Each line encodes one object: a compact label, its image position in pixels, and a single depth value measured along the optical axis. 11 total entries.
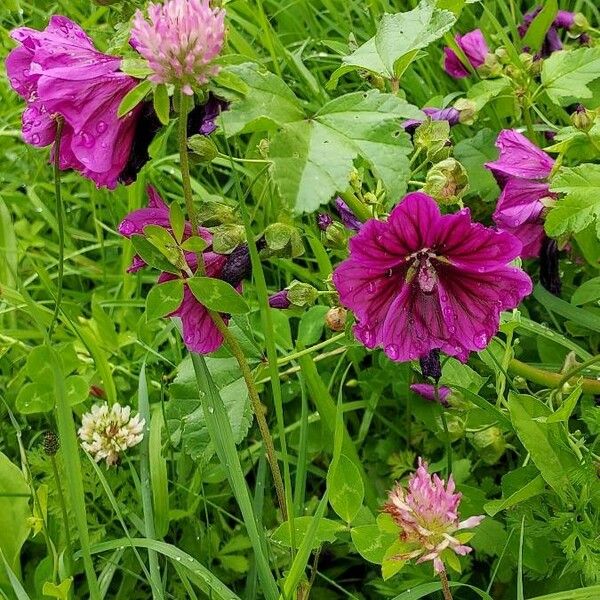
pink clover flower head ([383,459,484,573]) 0.30
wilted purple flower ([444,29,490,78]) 0.49
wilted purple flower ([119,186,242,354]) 0.35
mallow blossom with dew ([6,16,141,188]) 0.32
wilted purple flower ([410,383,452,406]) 0.41
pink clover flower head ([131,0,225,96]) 0.29
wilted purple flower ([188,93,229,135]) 0.33
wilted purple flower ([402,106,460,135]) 0.42
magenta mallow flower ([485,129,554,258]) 0.40
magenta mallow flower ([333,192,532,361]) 0.34
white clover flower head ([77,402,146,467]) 0.43
